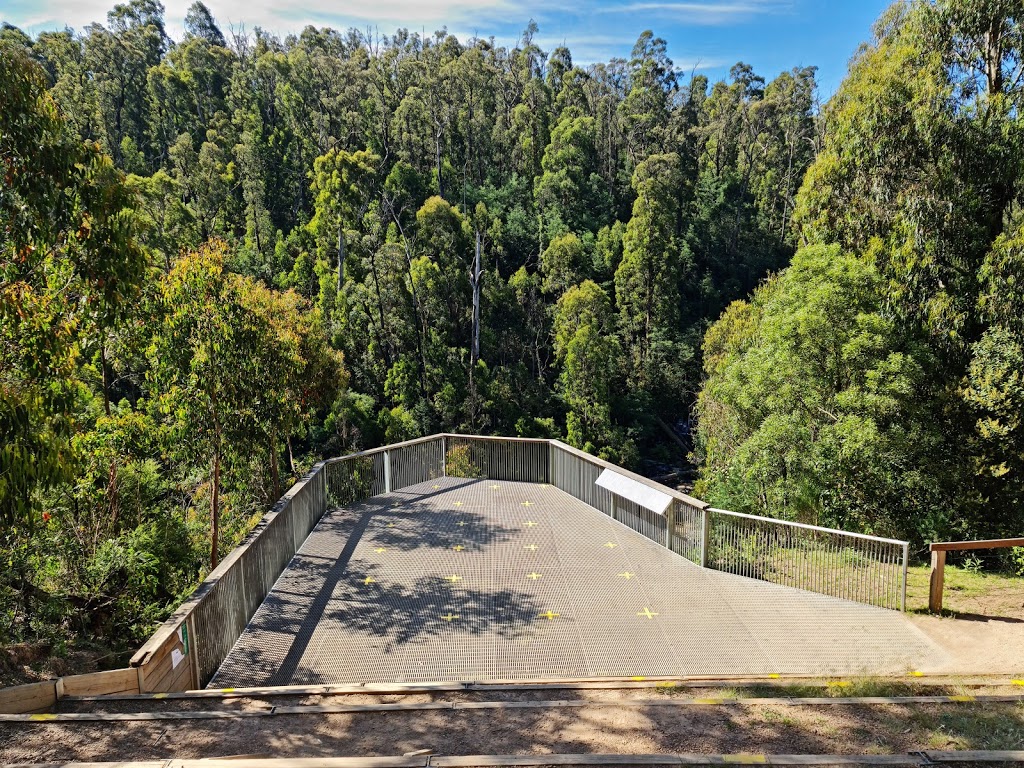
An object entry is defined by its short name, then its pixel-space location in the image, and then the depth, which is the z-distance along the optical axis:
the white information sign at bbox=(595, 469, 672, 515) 9.55
